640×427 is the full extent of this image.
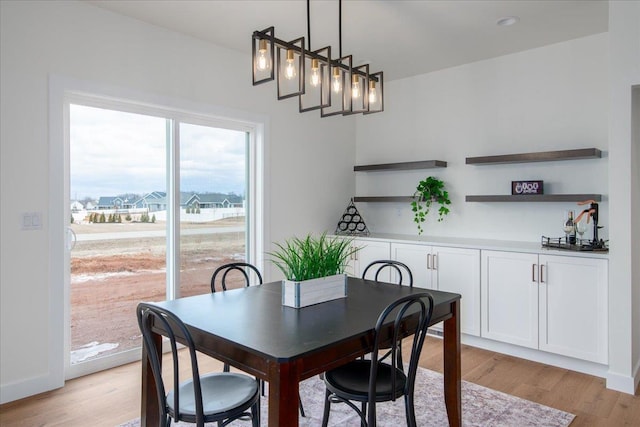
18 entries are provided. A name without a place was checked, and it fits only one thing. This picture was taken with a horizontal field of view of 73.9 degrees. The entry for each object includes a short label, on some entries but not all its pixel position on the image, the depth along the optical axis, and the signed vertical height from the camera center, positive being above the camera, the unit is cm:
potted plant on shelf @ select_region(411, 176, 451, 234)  446 +14
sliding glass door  321 -3
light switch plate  283 -7
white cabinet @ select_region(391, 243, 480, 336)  379 -58
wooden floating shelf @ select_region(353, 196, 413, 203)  468 +13
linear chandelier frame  215 +78
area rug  251 -125
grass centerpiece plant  218 -36
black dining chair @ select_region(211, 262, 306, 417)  258 -46
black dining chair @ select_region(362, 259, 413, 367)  427 -64
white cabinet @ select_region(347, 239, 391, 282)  438 -47
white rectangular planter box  216 -42
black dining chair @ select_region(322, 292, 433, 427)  179 -81
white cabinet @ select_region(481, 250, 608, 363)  317 -74
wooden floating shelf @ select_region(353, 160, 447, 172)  443 +49
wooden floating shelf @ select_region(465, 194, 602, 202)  354 +11
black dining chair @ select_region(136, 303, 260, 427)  169 -82
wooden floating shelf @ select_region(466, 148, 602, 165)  352 +47
